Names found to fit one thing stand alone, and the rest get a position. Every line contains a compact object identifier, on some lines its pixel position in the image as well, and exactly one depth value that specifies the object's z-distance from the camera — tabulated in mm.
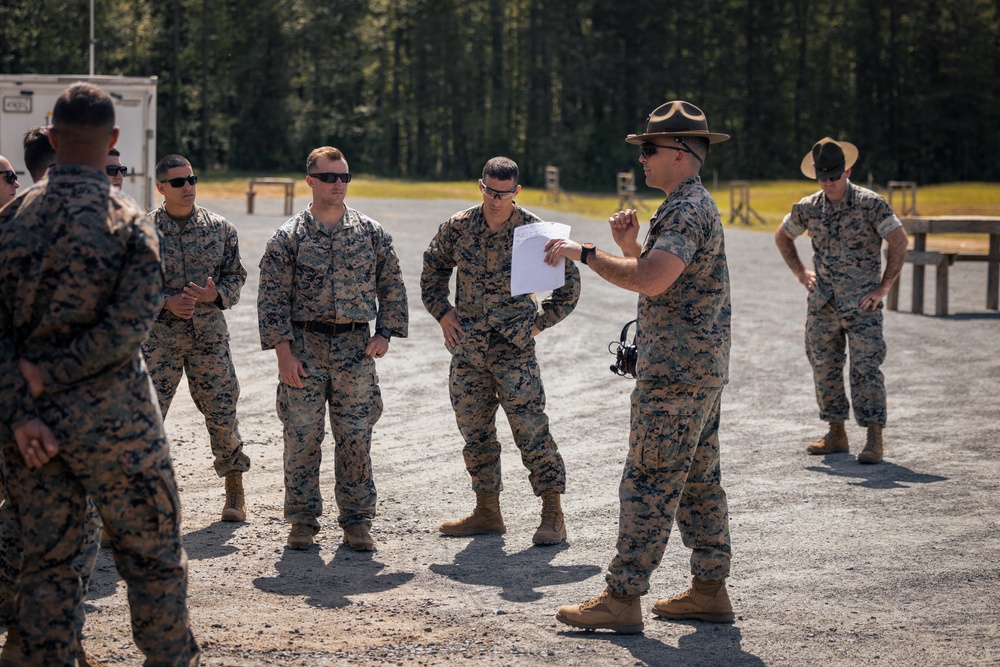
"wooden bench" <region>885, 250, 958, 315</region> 18016
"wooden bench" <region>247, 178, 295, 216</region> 34375
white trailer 20766
